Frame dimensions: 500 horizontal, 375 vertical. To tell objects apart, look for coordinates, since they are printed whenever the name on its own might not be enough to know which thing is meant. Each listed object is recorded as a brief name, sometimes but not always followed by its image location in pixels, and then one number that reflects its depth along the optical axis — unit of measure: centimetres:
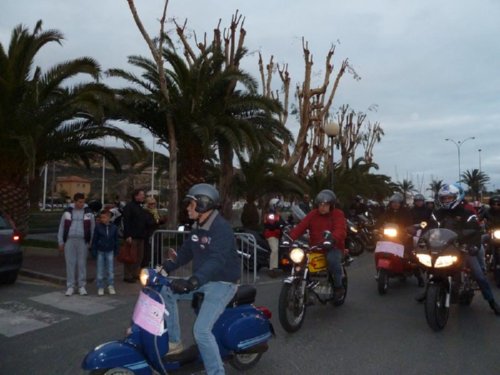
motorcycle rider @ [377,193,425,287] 970
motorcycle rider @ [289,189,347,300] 680
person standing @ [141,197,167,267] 961
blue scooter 352
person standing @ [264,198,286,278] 1117
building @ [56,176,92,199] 10788
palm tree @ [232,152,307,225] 2169
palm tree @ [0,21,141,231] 1341
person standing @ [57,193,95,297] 834
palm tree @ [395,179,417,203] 8281
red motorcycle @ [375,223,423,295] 833
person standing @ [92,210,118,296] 848
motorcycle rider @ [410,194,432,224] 1067
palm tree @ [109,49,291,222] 1564
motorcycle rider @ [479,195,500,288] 955
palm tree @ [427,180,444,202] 8453
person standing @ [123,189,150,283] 927
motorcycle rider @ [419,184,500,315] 654
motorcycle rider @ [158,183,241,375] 383
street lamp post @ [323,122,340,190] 1675
